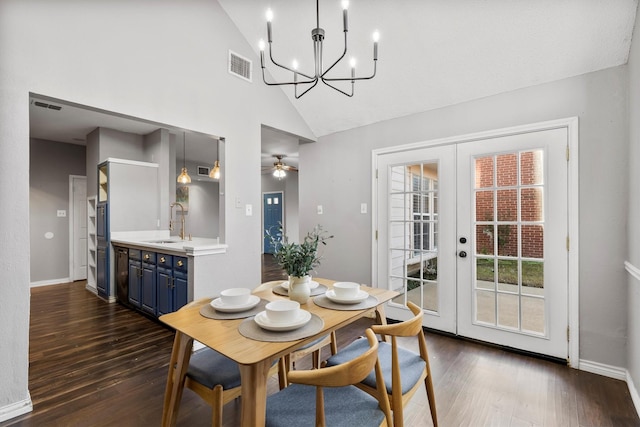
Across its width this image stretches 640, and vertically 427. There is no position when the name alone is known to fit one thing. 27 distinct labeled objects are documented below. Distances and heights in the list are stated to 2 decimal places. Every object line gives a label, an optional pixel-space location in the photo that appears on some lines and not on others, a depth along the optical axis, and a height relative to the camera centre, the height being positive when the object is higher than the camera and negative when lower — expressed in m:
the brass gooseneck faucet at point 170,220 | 4.93 -0.11
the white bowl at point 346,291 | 1.79 -0.46
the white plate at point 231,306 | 1.58 -0.49
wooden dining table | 1.15 -0.54
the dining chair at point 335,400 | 1.09 -0.82
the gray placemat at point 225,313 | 1.53 -0.52
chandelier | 1.56 +1.03
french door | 2.60 -0.24
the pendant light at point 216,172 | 4.79 +0.65
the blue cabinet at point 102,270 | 4.46 -0.86
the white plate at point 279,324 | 1.34 -0.50
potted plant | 1.75 -0.29
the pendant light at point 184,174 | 5.31 +0.69
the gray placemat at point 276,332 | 1.29 -0.53
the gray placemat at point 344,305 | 1.70 -0.53
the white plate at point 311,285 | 2.06 -0.50
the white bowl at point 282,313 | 1.38 -0.46
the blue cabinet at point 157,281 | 3.16 -0.78
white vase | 1.77 -0.44
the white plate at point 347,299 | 1.76 -0.50
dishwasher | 4.11 -0.85
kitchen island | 3.02 -0.67
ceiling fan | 6.71 +1.07
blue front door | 9.82 +0.13
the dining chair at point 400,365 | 1.37 -0.80
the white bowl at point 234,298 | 1.60 -0.45
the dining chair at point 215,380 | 1.40 -0.82
